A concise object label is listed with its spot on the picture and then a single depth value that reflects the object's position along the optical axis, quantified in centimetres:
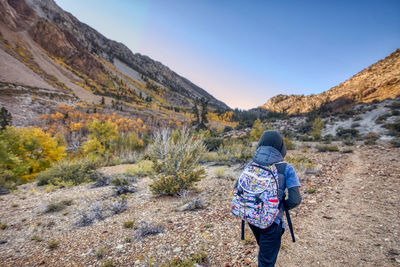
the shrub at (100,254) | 290
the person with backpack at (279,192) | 183
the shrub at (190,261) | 251
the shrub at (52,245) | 330
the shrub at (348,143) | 1319
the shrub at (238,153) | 1038
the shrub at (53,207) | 517
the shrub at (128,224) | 383
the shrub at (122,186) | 638
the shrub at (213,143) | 1741
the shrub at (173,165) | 558
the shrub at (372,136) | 1408
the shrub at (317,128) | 1888
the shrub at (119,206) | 475
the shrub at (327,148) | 1126
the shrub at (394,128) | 1481
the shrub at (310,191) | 508
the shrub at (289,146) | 1373
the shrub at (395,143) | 1063
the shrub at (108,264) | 260
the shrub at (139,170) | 954
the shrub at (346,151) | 1055
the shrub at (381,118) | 2017
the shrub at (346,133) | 1804
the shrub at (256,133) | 1855
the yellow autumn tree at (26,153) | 941
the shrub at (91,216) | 421
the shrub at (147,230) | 339
